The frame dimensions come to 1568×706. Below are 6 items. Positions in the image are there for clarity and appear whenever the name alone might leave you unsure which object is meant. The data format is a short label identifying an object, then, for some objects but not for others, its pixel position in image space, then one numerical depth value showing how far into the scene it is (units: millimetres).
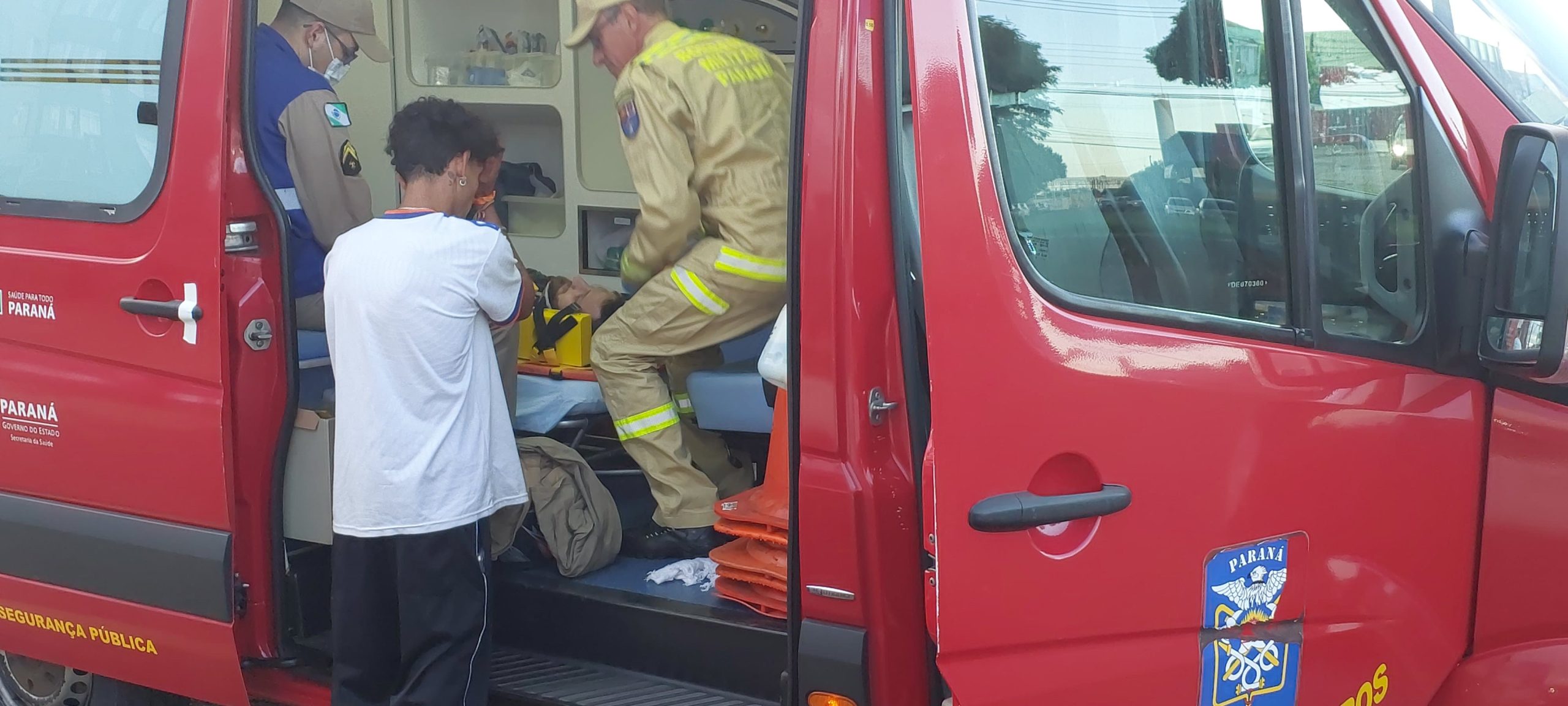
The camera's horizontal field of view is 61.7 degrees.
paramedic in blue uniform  3186
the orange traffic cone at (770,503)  2754
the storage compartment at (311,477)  2883
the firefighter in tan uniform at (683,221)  3211
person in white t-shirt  2678
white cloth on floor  3025
